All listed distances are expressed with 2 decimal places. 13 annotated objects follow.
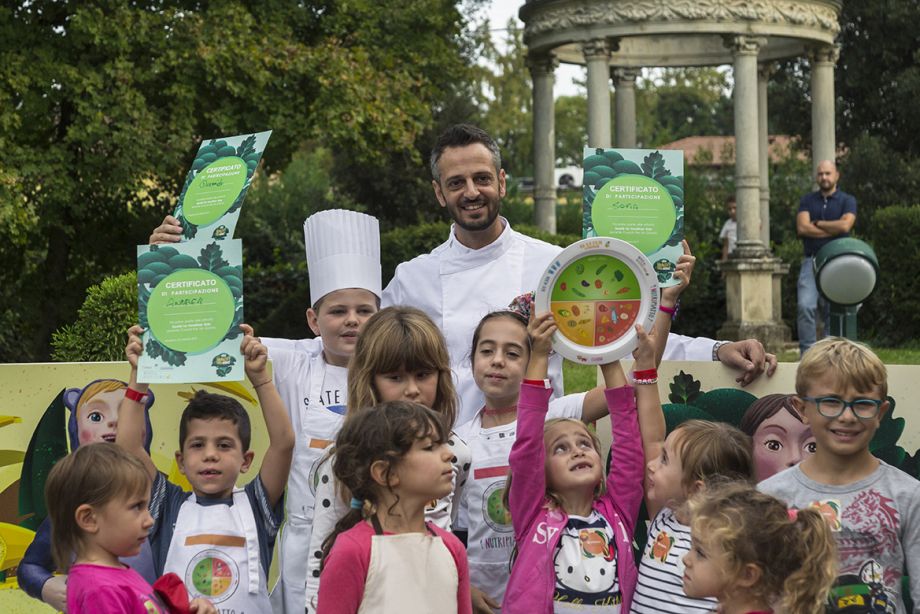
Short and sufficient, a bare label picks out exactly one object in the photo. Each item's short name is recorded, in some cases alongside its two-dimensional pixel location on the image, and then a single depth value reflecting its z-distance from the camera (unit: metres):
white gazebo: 17.80
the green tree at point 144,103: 13.30
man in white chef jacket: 5.02
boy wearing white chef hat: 4.57
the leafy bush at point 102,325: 8.58
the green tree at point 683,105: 44.50
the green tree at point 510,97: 34.50
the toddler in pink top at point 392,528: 3.54
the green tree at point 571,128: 46.22
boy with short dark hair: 4.34
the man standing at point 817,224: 13.20
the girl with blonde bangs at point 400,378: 4.12
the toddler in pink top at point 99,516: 3.72
